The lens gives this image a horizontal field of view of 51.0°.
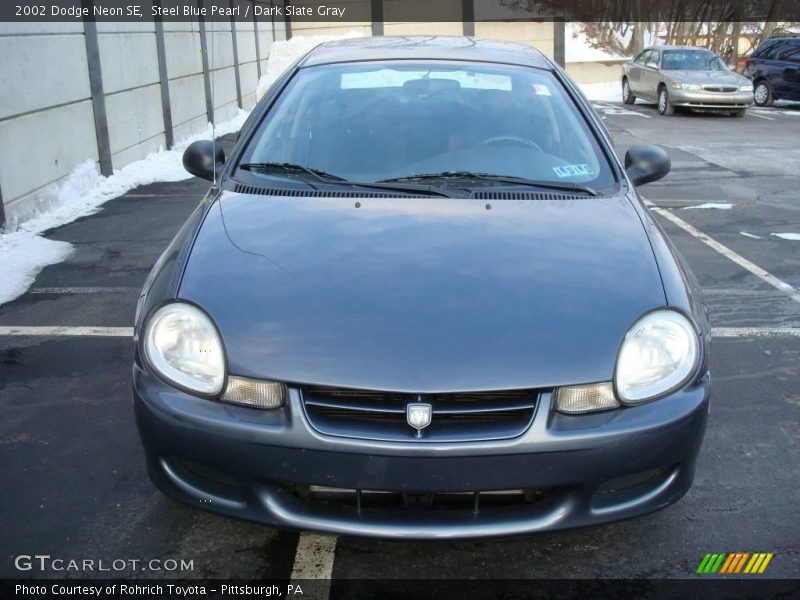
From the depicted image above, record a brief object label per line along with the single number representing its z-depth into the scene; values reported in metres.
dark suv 19.27
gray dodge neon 2.23
